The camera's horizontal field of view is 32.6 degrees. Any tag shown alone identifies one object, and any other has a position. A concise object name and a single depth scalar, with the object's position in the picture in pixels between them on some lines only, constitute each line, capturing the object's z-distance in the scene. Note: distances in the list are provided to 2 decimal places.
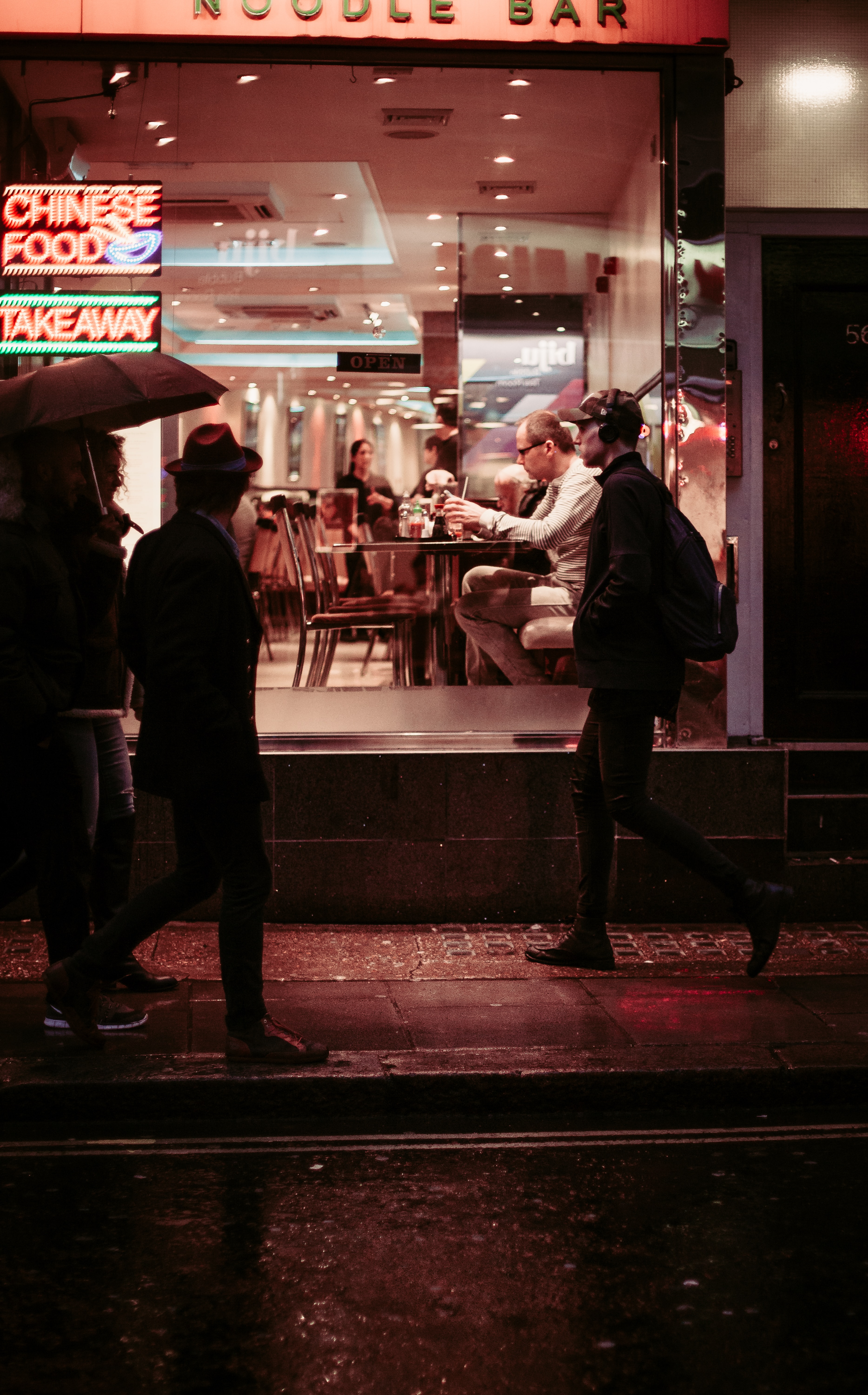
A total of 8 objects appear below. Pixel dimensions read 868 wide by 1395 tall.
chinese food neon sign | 7.07
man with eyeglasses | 7.70
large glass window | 7.39
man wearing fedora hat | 4.56
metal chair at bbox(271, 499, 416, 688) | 8.07
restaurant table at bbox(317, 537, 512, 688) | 7.99
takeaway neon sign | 7.12
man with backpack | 5.62
